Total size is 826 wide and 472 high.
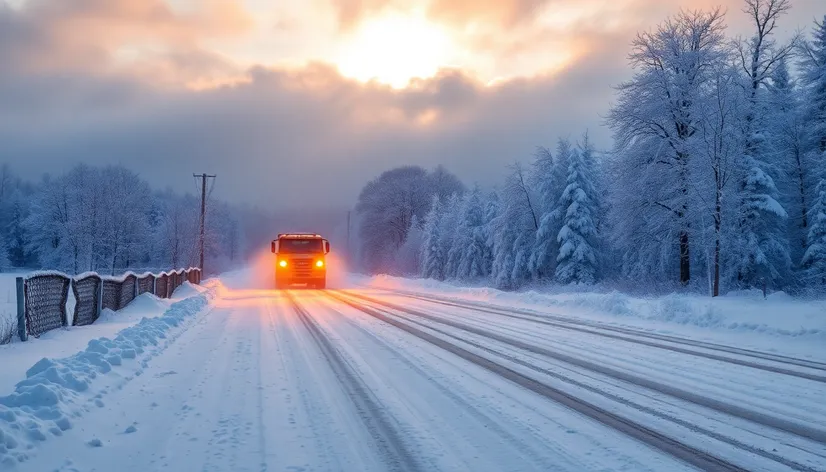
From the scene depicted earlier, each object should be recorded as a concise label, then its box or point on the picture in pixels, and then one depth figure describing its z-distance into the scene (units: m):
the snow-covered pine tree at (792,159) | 29.20
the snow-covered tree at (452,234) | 58.88
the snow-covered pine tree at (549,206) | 41.06
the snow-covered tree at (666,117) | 25.95
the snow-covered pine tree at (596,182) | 40.97
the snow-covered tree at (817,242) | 26.56
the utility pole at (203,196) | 43.47
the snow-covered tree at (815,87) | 29.44
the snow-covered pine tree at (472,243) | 55.78
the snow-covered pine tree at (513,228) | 44.12
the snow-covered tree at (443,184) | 79.94
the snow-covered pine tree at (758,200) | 26.12
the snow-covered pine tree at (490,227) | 50.67
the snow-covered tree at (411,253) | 69.75
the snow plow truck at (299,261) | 35.38
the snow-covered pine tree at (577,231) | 38.22
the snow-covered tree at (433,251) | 62.31
